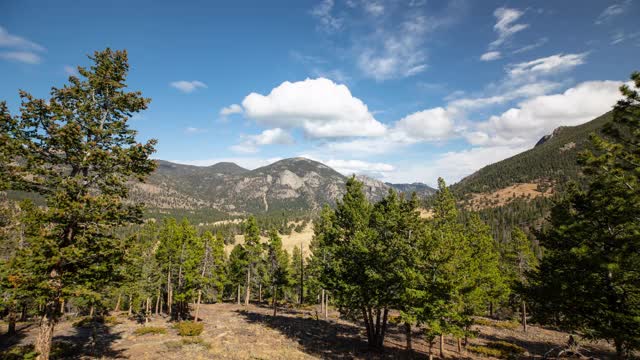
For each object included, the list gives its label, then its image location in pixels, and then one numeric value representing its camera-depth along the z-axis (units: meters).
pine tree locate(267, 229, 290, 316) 47.94
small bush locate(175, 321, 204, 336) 31.27
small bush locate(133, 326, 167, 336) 32.72
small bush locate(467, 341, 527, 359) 28.27
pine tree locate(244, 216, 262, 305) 48.06
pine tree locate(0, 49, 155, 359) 12.09
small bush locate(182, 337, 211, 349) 26.97
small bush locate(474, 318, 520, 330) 44.69
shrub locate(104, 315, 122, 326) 39.84
